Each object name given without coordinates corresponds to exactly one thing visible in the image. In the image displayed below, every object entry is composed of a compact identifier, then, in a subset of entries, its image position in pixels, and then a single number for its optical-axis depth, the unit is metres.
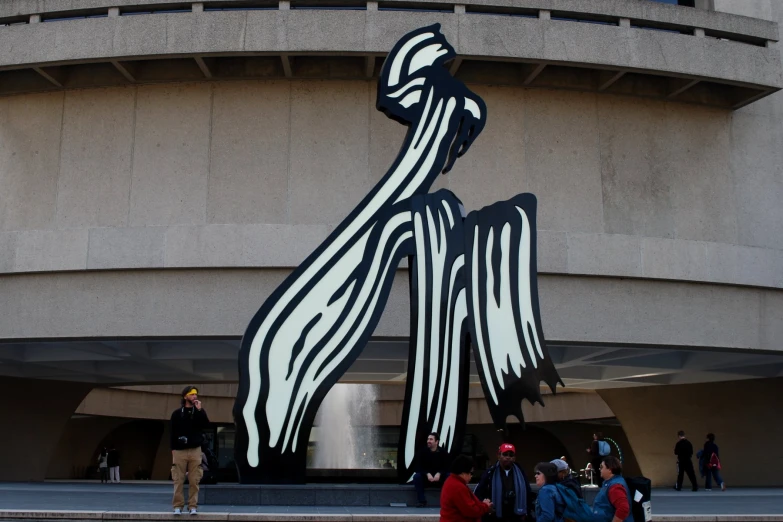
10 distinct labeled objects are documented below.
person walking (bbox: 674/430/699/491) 20.32
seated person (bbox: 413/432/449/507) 12.51
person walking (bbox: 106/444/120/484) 31.86
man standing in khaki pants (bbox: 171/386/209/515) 10.49
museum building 18.88
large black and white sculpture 13.07
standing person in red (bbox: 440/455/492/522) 6.83
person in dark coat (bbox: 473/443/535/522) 7.88
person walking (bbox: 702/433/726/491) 20.42
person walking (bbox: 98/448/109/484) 31.38
